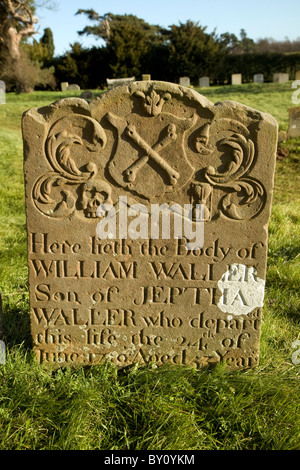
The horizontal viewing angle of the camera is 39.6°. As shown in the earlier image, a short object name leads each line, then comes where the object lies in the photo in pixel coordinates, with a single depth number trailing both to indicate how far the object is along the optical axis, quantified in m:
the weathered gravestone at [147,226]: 2.71
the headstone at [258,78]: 24.56
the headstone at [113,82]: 19.44
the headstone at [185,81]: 23.05
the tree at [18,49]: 24.83
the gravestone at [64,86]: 25.65
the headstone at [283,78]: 22.50
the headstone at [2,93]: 16.08
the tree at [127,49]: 29.05
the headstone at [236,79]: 24.16
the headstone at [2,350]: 2.91
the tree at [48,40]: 36.00
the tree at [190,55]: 28.42
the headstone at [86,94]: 18.67
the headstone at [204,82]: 23.86
